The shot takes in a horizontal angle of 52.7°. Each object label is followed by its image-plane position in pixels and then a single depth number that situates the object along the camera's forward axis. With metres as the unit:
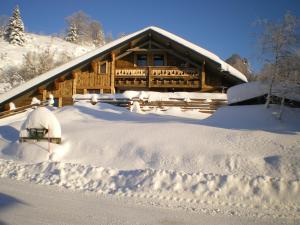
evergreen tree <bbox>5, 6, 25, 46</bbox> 57.28
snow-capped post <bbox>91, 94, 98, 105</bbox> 20.56
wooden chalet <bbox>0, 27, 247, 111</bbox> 22.25
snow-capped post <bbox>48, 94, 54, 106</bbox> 21.17
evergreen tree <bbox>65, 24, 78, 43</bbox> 77.00
